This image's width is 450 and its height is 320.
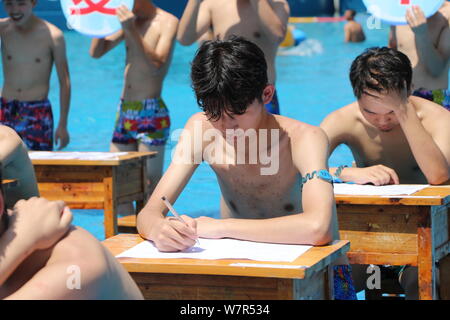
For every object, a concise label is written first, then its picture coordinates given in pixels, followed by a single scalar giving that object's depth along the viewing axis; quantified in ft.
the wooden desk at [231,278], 13.57
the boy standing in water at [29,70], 38.55
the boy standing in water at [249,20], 34.67
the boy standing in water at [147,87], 37.60
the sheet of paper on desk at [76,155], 31.11
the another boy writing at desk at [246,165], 15.89
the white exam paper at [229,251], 14.69
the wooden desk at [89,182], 30.79
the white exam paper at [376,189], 20.98
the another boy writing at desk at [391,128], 22.64
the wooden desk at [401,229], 20.18
